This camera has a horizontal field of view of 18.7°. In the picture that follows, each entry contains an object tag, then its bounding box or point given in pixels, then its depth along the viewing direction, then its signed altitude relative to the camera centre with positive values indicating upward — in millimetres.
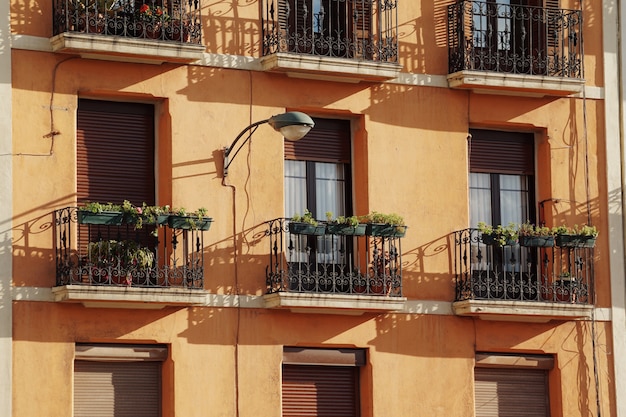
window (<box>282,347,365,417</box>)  28656 -2161
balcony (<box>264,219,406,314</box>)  28219 -495
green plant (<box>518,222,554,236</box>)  29766 +71
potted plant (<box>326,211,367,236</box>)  28547 +195
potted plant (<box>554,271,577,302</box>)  29953 -841
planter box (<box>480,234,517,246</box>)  29484 -60
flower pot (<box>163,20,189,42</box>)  28234 +3140
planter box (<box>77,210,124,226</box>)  26984 +382
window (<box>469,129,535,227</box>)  30625 +957
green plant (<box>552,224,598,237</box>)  30012 +58
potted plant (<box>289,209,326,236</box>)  28344 +206
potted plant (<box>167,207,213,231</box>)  27516 +324
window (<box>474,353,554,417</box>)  29828 -2357
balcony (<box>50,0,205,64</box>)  27484 +3133
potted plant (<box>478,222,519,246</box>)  29484 +1
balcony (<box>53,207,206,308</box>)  26938 -296
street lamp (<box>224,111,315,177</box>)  26812 +1642
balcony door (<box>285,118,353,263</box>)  29219 +959
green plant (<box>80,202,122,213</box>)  27000 +525
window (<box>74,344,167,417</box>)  27250 -1977
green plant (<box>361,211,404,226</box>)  28797 +305
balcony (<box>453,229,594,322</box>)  29406 -709
